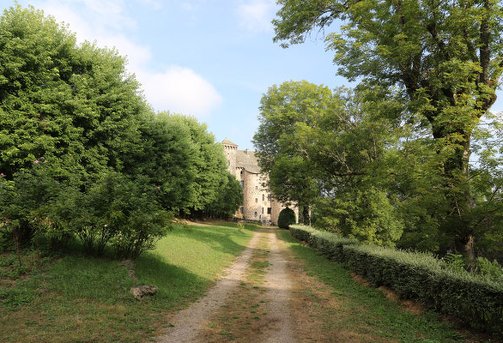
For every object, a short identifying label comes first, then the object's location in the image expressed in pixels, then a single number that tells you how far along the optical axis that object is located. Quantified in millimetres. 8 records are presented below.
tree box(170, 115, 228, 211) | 41031
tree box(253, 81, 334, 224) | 33812
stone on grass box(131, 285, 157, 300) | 8610
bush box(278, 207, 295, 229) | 53416
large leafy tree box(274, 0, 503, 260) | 10195
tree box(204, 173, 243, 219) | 49688
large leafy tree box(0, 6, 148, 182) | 17312
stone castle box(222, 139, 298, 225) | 78625
